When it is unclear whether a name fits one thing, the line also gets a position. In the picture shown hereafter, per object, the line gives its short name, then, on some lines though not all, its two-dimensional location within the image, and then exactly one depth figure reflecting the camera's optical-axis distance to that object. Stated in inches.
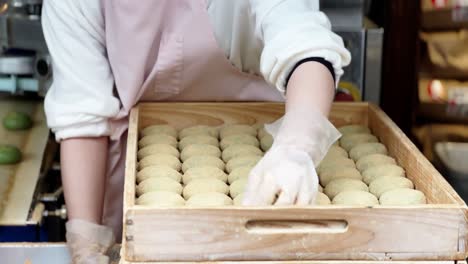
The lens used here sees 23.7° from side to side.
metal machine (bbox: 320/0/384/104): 83.3
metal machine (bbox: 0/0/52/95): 82.3
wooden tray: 47.0
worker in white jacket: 62.6
